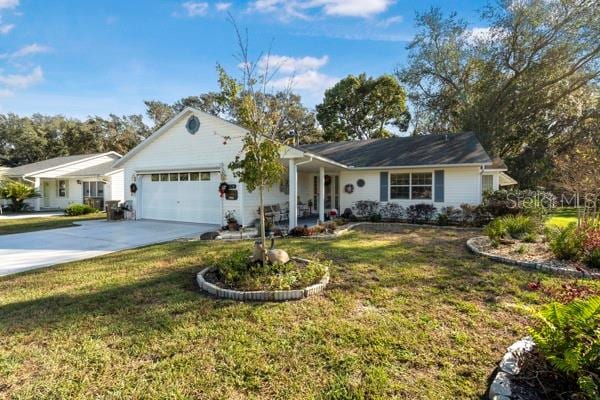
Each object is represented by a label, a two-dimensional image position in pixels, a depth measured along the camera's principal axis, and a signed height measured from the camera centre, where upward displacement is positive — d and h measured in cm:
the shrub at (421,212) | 1362 -85
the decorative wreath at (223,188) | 1230 +25
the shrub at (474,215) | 1241 -93
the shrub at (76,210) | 1848 -85
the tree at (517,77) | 1923 +814
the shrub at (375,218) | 1432 -114
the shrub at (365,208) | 1473 -71
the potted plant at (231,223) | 1168 -107
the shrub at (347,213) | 1505 -96
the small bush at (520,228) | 900 -105
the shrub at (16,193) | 2047 +22
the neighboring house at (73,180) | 2217 +115
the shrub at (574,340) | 221 -117
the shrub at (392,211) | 1422 -84
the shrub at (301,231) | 1031 -124
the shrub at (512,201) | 1170 -35
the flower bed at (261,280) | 480 -145
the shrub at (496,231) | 818 -104
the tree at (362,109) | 3091 +864
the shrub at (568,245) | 654 -115
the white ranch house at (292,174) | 1265 +88
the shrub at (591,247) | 618 -115
